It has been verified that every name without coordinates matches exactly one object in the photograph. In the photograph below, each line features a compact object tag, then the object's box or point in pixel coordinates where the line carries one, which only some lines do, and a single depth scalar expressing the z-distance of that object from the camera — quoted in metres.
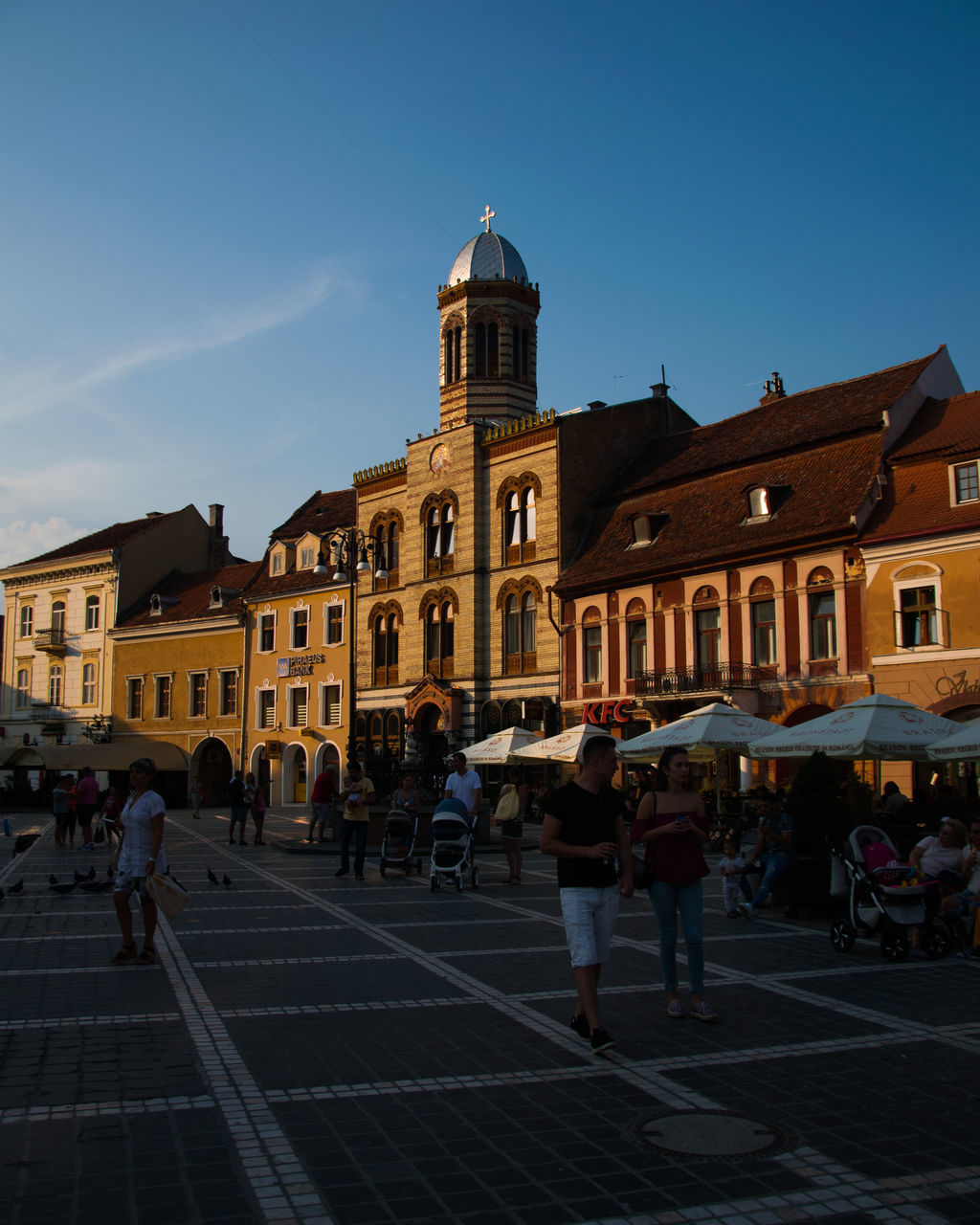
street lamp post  24.98
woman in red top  7.98
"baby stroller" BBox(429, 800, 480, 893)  16.23
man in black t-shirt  7.11
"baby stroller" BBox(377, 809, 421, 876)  18.41
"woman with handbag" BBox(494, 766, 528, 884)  17.44
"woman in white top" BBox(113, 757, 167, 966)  10.00
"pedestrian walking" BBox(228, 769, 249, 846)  25.72
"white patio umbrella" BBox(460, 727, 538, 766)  25.92
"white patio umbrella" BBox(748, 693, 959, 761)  16.64
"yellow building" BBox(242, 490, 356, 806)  48.38
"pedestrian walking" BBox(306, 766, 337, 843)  25.92
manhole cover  5.25
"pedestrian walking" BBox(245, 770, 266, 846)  25.83
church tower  45.47
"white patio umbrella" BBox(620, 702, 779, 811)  21.05
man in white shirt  17.03
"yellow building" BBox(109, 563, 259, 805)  53.66
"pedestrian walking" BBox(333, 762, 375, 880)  17.77
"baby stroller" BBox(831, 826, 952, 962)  10.77
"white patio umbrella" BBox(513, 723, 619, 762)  25.36
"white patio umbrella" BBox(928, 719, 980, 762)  16.22
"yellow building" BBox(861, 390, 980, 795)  26.58
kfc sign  35.41
